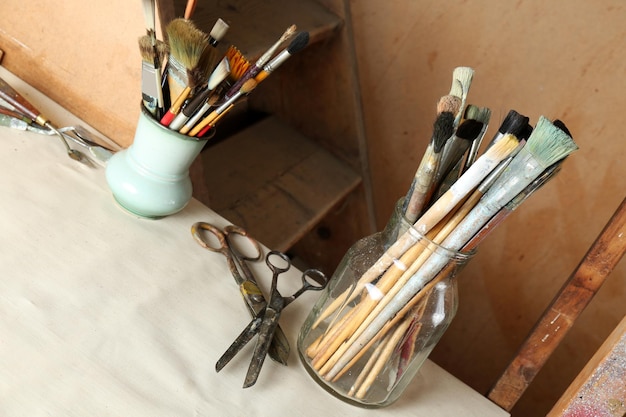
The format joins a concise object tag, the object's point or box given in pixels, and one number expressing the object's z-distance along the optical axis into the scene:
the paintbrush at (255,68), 0.79
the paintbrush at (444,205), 0.65
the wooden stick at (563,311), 0.86
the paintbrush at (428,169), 0.65
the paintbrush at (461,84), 0.70
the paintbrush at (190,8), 0.81
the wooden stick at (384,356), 0.77
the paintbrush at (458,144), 0.70
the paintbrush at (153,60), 0.81
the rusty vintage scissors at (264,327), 0.78
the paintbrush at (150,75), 0.81
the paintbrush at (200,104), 0.77
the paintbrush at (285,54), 0.77
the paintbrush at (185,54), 0.75
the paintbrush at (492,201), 0.62
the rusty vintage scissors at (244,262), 0.84
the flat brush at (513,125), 0.68
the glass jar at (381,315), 0.72
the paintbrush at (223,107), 0.80
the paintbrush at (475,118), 0.73
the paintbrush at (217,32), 0.81
